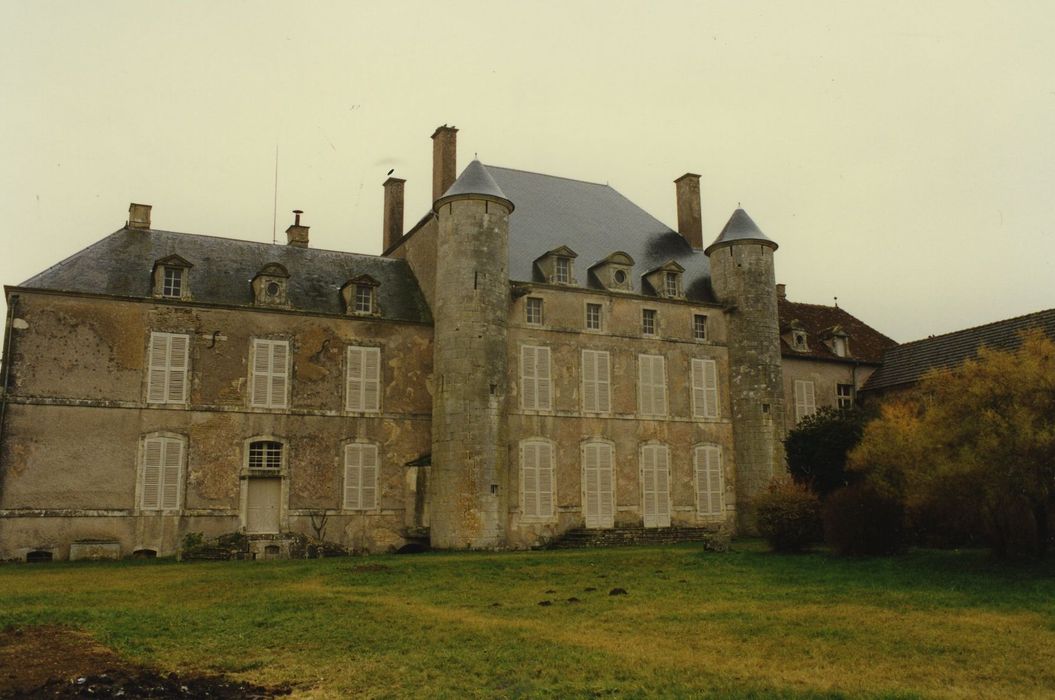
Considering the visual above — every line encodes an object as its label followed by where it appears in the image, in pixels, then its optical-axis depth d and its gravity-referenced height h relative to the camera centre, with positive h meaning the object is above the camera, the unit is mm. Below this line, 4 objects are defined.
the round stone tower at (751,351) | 29906 +5236
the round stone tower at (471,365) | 24953 +4077
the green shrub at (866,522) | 20078 -387
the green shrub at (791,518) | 21656 -315
